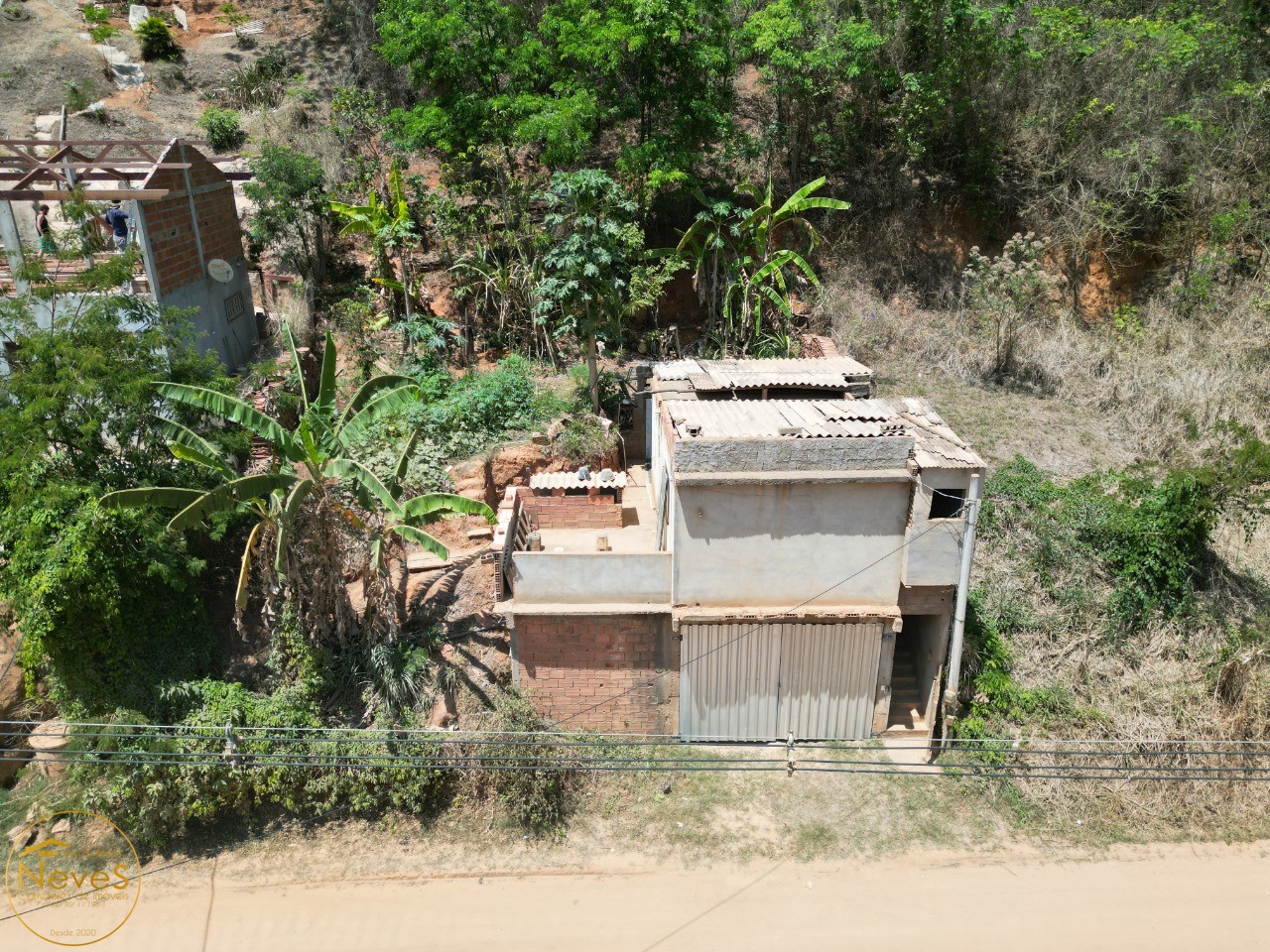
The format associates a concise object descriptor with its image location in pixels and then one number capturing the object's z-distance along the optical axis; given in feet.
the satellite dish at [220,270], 55.83
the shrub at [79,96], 78.95
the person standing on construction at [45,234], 46.01
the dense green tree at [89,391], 37.58
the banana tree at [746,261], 59.77
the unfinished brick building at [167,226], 45.65
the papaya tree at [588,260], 51.72
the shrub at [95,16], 88.63
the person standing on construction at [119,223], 49.80
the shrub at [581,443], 50.55
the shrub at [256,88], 81.35
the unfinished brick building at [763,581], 36.63
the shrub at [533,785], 37.86
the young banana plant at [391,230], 60.85
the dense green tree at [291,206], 61.93
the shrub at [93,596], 35.83
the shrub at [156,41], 86.33
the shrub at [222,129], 75.20
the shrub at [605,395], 55.11
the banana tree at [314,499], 36.32
